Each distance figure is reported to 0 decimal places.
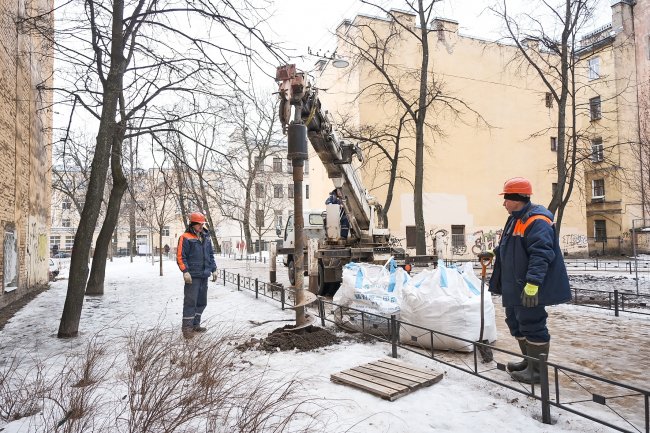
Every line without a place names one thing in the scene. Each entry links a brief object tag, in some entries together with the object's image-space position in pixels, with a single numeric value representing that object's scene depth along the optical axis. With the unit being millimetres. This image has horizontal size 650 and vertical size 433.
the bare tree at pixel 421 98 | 13805
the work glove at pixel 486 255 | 4779
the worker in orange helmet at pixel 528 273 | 4031
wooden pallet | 4082
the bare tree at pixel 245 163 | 8812
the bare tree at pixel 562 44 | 13656
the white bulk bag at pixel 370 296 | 6371
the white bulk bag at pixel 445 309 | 5477
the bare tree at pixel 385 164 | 24984
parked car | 18559
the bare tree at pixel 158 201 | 10838
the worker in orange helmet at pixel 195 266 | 6773
